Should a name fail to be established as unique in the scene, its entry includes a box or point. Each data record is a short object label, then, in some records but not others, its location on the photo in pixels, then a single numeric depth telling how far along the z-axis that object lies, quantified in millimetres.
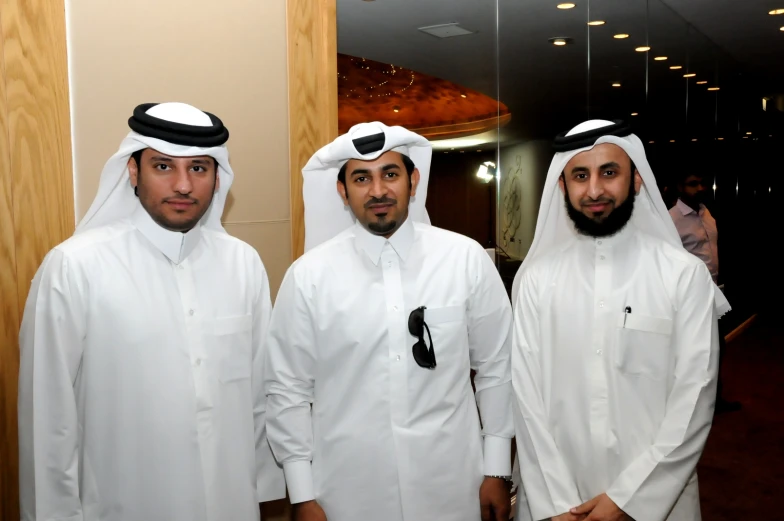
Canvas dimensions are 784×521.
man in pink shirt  5570
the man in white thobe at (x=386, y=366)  2055
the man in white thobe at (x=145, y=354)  1695
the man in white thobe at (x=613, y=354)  1992
